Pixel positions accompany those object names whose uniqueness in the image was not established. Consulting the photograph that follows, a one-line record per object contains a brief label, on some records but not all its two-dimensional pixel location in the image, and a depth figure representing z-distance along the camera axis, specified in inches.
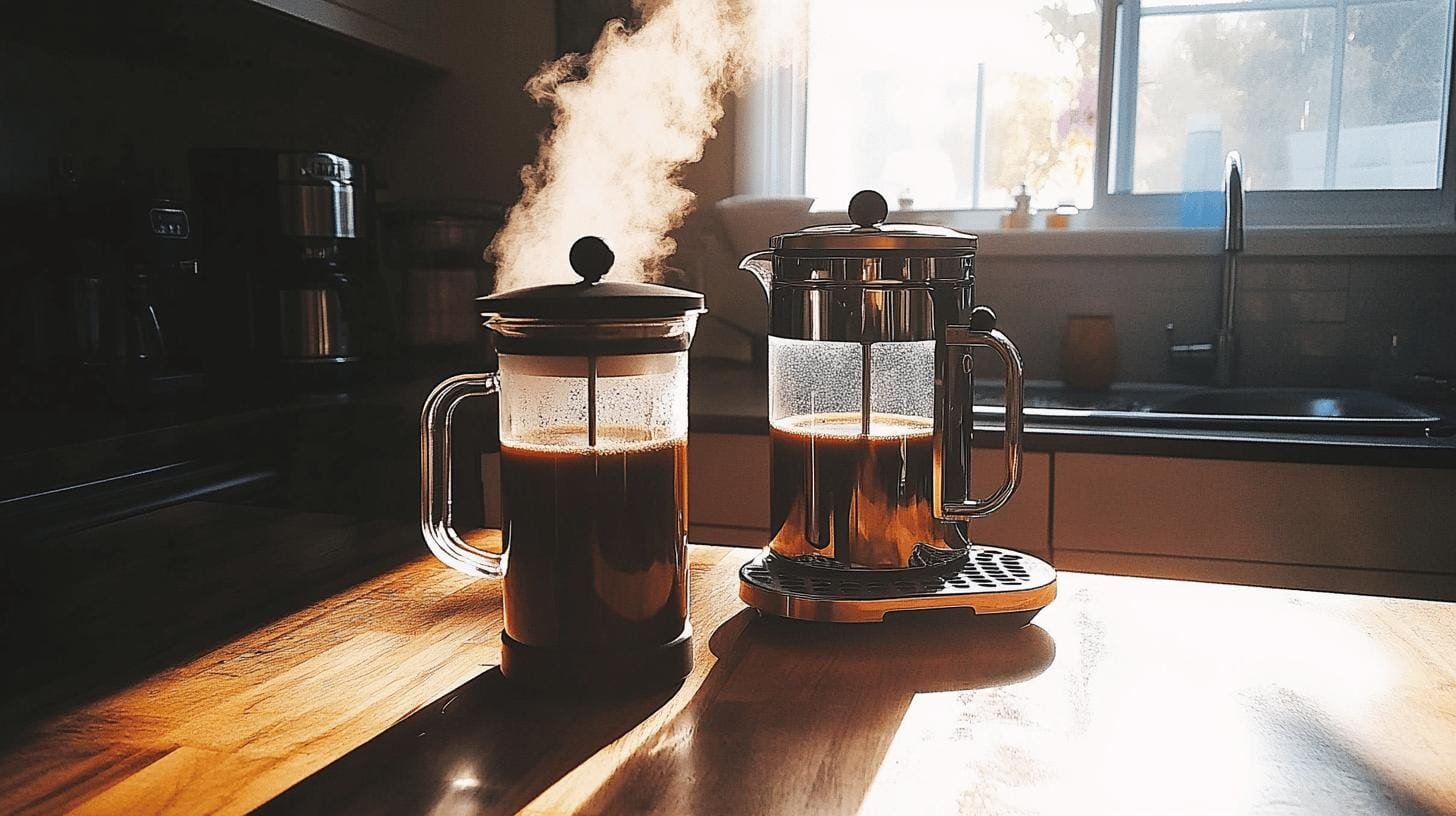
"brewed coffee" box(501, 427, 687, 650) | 27.1
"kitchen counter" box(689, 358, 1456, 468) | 64.2
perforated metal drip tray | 31.4
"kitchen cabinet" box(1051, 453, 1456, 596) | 64.8
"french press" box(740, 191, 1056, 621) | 32.1
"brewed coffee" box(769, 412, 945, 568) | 32.6
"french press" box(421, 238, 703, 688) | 26.7
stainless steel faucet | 86.7
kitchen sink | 70.3
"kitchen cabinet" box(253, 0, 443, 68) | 86.2
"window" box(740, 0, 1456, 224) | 96.1
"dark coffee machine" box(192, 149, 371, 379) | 73.7
